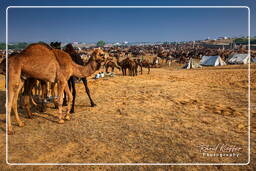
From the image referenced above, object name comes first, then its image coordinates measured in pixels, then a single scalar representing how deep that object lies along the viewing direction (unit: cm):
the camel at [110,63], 1983
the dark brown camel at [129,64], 1791
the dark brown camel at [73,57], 683
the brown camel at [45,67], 482
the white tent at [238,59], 3025
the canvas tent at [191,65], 2854
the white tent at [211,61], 2987
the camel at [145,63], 2179
